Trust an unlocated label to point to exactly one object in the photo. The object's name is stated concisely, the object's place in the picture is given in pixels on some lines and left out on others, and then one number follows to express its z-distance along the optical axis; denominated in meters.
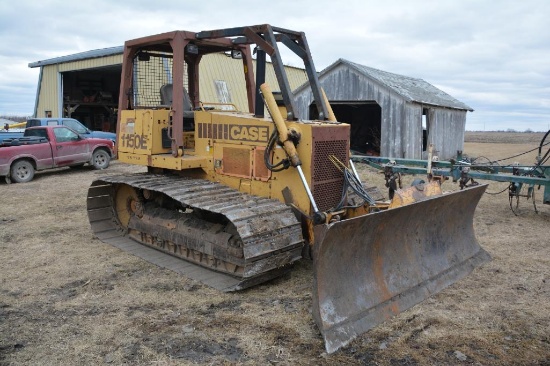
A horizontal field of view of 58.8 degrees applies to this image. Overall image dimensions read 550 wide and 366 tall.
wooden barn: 16.84
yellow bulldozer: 4.70
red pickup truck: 13.80
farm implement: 8.67
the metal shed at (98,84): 21.33
